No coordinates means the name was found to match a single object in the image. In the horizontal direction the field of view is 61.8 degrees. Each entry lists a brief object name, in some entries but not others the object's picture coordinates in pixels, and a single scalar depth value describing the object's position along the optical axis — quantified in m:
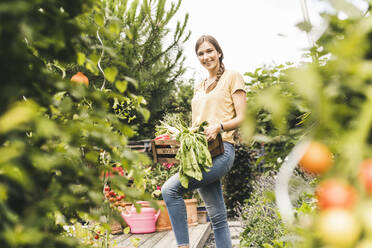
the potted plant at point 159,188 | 3.36
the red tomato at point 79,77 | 1.82
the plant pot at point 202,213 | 3.74
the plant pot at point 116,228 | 3.27
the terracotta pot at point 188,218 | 3.35
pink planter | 3.20
